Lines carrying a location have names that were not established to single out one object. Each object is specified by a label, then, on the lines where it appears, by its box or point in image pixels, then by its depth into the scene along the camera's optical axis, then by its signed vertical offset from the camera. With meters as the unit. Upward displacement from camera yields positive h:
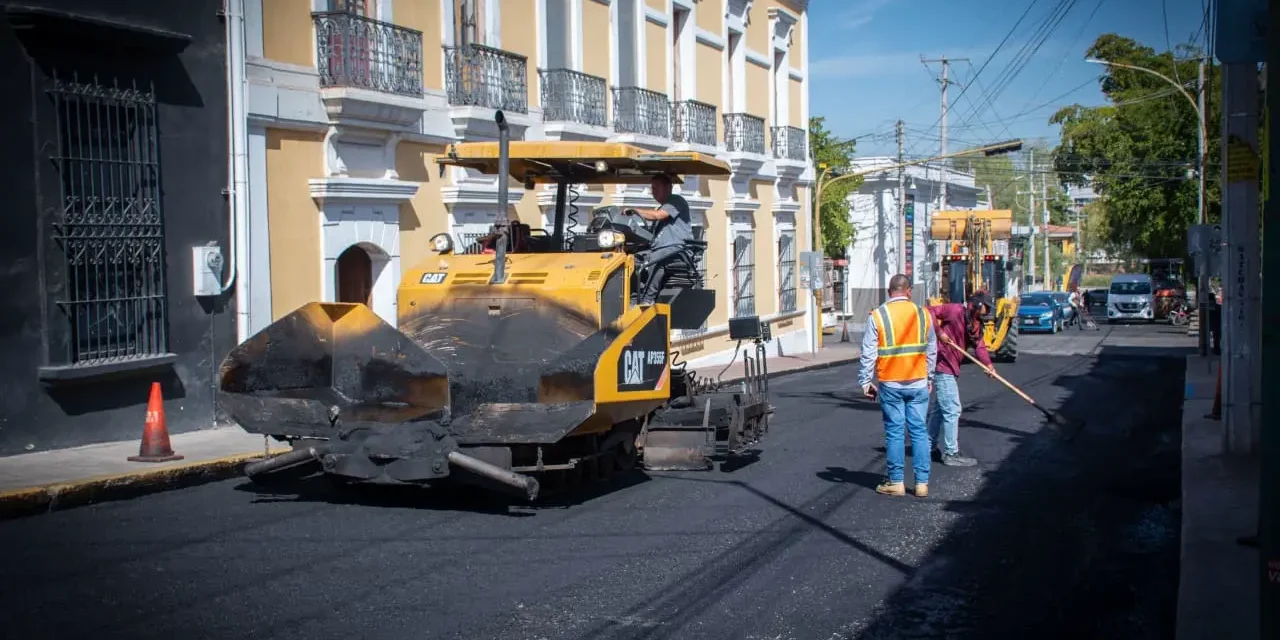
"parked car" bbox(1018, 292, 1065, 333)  43.03 -1.72
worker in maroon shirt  11.38 -1.31
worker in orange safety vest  9.52 -0.84
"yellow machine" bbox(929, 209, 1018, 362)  27.81 -0.06
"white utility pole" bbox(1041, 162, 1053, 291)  64.69 +2.78
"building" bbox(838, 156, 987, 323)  51.69 +1.40
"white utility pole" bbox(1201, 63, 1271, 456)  11.72 +0.02
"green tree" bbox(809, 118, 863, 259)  48.75 +2.78
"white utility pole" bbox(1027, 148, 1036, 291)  63.84 +4.71
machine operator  10.39 +0.27
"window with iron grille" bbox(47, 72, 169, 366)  11.66 +0.52
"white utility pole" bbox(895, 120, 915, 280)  37.44 +1.59
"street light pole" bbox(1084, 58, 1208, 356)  22.69 -0.28
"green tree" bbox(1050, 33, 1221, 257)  44.78 +4.17
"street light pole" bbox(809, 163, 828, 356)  31.69 -0.99
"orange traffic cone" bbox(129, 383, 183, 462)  10.67 -1.41
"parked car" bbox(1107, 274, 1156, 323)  49.06 -1.42
